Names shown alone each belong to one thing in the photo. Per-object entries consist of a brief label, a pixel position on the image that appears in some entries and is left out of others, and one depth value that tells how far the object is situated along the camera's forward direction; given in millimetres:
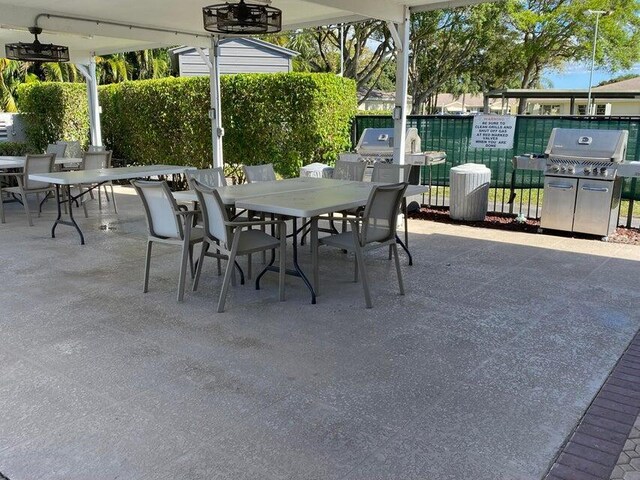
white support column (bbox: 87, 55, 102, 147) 10227
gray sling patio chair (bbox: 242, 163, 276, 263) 5851
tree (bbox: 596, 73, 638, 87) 32906
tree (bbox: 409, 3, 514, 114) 19547
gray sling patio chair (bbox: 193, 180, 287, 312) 3877
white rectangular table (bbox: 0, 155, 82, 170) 7256
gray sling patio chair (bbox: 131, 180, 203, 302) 4129
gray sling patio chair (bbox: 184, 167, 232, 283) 5221
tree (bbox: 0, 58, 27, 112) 18125
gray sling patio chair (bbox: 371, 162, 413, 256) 5539
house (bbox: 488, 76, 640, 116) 18005
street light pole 18344
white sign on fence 7090
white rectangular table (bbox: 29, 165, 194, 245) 5973
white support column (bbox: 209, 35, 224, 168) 8688
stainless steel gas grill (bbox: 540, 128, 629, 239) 5812
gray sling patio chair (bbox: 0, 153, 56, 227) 6910
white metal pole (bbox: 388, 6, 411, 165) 6480
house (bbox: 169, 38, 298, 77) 15320
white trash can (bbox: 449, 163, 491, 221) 6867
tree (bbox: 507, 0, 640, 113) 19486
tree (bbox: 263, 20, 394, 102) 19203
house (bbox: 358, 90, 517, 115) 29606
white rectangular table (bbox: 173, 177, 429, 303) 4012
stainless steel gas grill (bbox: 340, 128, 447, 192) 7188
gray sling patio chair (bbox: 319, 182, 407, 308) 3982
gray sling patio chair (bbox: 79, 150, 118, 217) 7484
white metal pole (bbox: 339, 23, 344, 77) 18023
